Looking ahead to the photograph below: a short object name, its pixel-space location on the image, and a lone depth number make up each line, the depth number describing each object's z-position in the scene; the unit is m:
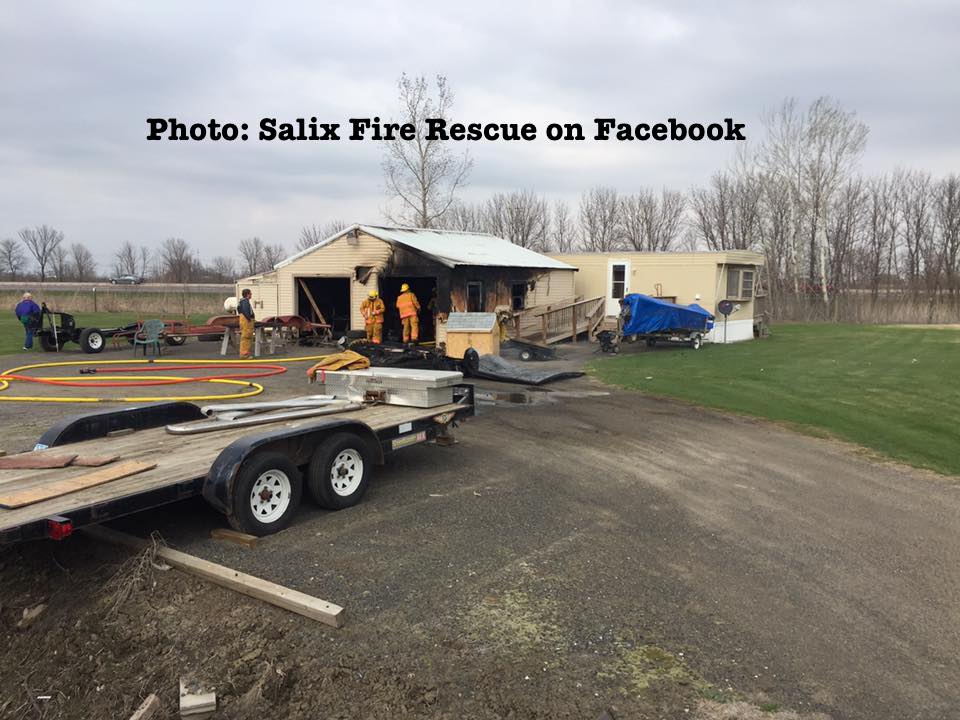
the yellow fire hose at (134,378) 11.16
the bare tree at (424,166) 38.88
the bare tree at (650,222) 55.59
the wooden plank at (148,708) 3.35
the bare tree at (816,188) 43.84
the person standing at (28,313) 19.19
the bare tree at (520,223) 55.88
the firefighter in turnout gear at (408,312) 19.81
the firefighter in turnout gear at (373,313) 20.62
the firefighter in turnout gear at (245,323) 18.06
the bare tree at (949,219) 47.41
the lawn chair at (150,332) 18.92
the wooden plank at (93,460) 5.38
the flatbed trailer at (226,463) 4.46
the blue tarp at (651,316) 22.17
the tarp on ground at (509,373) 14.87
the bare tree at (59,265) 96.88
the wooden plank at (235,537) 5.30
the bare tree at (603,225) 56.66
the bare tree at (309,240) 55.84
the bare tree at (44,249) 95.62
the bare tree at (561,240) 56.78
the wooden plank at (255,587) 4.17
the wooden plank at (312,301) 24.86
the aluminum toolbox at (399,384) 7.73
